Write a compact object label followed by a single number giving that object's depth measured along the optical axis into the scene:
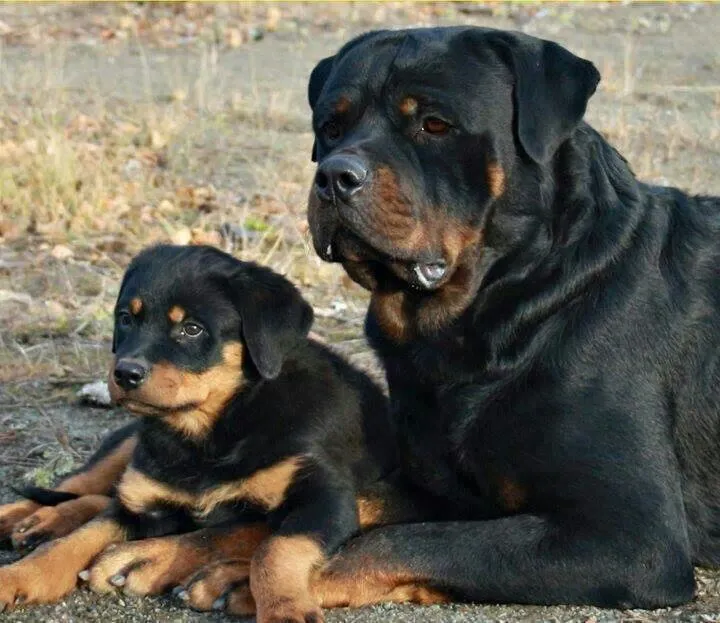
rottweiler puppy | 8.53
